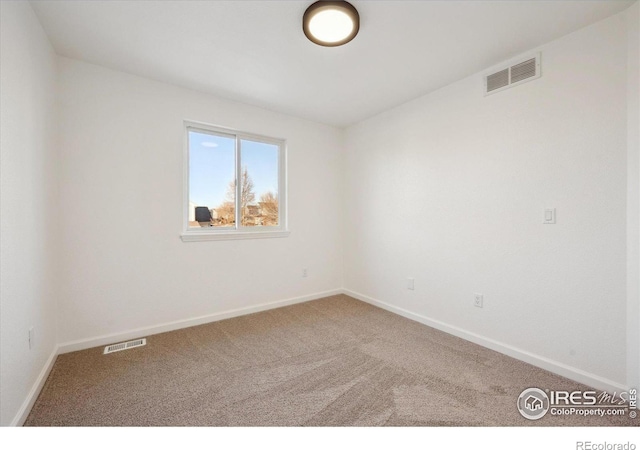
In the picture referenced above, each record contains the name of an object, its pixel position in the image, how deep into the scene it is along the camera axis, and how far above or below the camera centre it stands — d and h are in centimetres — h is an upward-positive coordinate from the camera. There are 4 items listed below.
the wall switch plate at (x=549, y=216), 215 +7
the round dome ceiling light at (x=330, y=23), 179 +138
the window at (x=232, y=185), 312 +48
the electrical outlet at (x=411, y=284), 323 -70
